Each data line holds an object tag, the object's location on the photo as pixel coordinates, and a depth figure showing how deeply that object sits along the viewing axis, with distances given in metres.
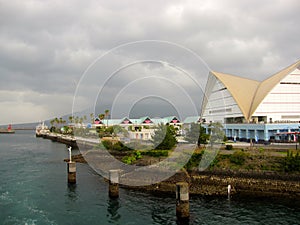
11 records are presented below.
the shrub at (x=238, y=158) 30.89
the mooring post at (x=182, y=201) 19.50
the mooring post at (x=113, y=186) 24.77
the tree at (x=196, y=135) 40.66
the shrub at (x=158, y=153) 37.82
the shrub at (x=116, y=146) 46.72
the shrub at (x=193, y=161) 31.84
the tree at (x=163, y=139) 40.25
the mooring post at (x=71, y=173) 30.77
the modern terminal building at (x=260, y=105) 53.00
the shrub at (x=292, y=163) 27.50
